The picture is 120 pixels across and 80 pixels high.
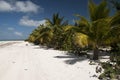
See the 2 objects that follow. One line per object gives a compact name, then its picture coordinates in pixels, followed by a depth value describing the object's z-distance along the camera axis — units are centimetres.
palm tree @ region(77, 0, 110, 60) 467
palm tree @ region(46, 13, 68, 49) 972
